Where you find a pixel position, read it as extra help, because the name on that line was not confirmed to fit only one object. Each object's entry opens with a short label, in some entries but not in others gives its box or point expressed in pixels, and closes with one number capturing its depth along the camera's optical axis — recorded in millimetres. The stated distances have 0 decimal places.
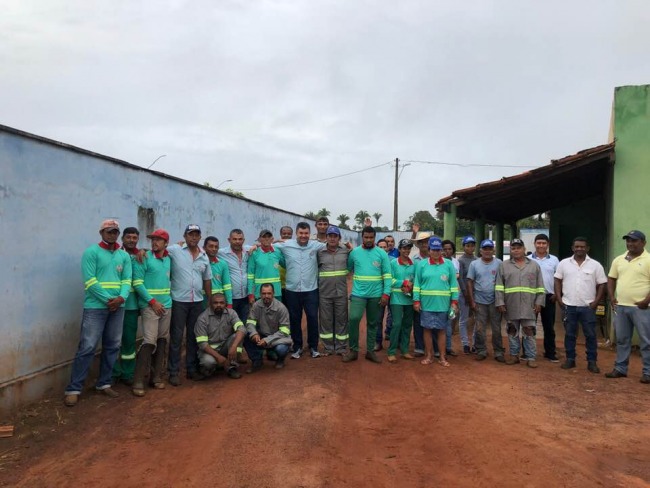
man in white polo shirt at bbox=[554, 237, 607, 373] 6410
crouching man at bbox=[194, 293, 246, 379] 5801
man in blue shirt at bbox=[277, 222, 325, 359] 6836
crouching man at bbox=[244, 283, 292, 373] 6180
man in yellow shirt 5852
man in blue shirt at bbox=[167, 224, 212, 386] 5840
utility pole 34219
